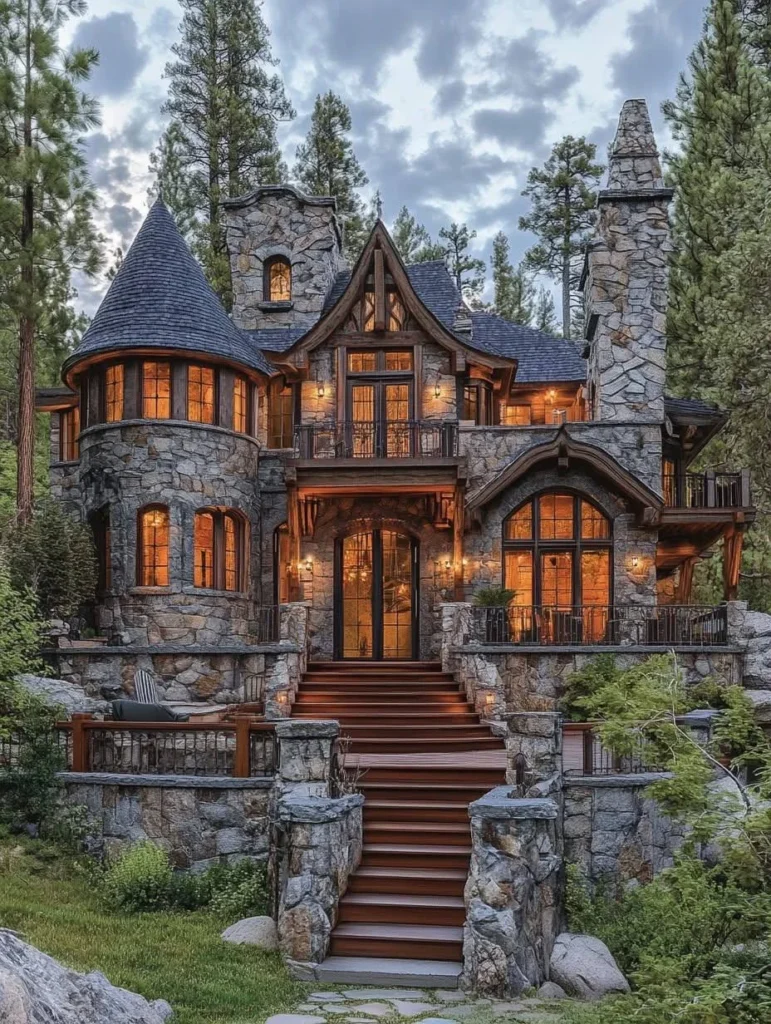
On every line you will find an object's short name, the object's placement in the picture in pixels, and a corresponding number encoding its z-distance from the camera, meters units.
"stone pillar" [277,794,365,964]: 8.98
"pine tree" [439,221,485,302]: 43.72
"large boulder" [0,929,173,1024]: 4.25
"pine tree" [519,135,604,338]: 38.16
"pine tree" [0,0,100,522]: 20.86
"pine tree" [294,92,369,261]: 37.28
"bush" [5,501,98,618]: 17.40
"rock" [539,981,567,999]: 8.45
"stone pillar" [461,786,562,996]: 8.46
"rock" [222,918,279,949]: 9.18
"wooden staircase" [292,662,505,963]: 9.45
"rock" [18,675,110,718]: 13.94
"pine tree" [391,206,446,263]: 41.47
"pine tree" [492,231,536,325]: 42.31
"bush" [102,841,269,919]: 10.27
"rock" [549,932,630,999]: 8.59
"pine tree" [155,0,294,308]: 35.06
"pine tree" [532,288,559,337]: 46.59
